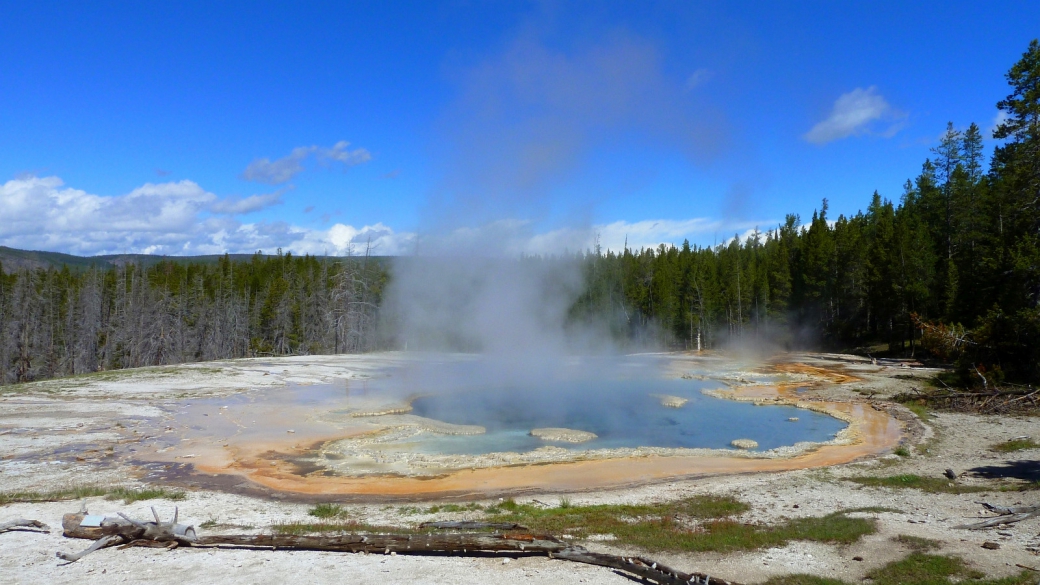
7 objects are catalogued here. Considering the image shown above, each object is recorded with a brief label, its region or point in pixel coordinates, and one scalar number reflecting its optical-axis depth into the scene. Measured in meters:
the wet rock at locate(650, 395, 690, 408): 24.34
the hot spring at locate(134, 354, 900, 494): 13.92
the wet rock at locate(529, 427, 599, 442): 17.81
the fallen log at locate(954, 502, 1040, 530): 8.27
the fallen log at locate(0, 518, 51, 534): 8.68
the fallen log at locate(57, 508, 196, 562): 8.16
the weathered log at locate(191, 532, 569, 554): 7.86
